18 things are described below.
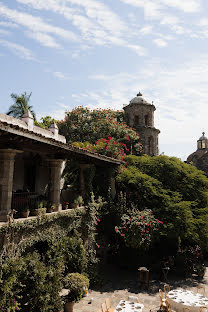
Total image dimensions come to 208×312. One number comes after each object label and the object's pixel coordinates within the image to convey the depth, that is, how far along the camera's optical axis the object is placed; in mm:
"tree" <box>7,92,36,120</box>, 23891
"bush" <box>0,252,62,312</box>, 6730
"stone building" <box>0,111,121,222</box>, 7648
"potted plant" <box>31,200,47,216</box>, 8883
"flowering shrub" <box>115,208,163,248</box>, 12883
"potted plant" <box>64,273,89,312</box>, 9578
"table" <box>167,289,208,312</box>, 9414
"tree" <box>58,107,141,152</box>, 27188
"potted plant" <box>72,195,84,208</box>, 11773
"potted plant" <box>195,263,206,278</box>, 15359
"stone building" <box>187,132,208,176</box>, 36875
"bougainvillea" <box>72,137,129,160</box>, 15327
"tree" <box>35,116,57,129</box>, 30878
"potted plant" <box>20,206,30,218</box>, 8391
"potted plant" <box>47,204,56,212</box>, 9875
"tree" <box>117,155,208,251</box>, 13773
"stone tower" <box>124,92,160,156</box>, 31984
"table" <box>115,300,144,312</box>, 8798
